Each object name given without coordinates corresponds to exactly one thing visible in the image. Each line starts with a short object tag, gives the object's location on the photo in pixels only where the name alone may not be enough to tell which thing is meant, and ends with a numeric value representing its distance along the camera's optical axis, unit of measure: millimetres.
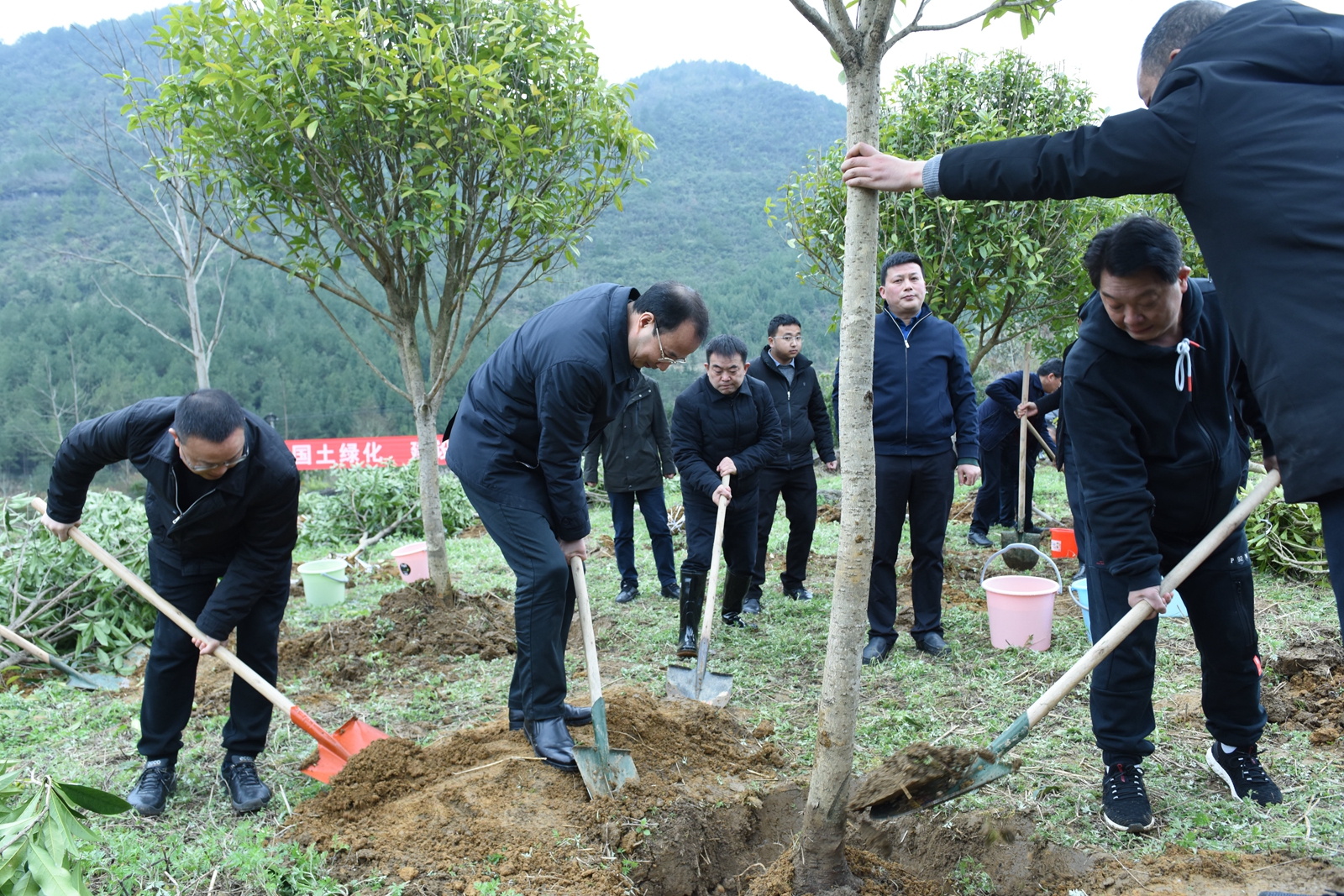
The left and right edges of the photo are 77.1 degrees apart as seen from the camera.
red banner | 12414
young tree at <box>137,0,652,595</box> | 4180
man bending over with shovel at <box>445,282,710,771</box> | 2896
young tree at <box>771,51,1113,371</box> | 6324
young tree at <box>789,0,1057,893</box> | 2023
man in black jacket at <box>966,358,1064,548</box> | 7875
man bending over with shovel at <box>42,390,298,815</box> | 2885
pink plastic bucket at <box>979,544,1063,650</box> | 4215
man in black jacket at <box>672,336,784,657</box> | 4945
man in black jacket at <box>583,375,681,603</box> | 5988
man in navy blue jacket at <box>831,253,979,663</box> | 4191
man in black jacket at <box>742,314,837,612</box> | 5422
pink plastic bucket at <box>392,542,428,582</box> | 5945
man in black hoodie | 2402
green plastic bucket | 5934
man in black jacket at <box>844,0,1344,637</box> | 1563
